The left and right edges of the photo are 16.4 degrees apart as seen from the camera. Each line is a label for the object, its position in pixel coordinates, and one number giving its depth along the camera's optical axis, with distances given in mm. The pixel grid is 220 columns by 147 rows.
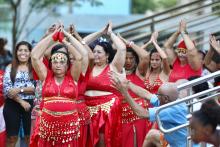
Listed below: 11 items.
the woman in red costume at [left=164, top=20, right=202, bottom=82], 11289
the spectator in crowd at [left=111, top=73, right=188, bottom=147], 8711
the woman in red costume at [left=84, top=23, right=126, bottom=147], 10469
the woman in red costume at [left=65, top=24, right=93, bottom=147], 10047
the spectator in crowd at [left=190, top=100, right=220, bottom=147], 6480
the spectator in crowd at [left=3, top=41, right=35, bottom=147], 11367
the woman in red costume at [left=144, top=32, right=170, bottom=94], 11438
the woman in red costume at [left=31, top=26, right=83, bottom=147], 9758
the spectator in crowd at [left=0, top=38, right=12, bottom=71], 17105
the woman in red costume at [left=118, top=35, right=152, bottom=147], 11352
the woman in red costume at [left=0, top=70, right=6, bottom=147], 11438
